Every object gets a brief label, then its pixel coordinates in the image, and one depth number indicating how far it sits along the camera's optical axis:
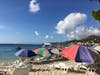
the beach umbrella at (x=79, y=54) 3.46
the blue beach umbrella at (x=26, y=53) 5.63
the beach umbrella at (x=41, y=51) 5.85
